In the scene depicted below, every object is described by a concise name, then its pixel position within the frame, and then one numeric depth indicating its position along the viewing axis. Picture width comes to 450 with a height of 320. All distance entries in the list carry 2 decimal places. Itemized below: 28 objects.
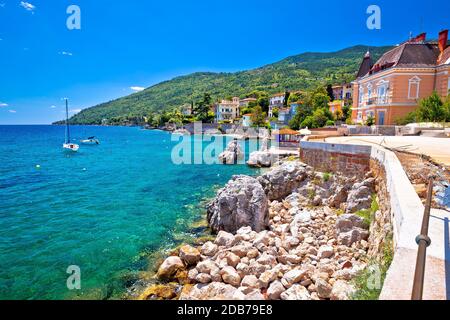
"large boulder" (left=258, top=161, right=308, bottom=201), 14.95
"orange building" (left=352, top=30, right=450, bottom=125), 24.75
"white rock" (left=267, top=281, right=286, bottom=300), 6.48
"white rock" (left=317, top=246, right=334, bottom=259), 7.99
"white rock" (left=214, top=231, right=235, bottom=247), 9.46
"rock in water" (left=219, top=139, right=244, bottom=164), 31.39
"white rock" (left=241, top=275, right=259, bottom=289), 6.86
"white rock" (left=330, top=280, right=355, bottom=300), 5.62
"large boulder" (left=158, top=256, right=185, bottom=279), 8.31
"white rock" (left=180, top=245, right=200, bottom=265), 8.76
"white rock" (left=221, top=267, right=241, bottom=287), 7.18
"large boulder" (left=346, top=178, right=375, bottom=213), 10.30
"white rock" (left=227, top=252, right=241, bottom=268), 7.94
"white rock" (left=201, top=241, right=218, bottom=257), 9.20
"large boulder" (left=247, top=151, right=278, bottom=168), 28.50
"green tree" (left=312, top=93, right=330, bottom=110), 51.62
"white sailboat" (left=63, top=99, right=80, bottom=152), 45.75
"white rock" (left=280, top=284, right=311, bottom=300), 6.18
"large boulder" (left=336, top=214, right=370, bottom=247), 8.51
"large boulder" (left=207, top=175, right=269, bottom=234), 11.26
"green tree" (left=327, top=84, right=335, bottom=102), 71.84
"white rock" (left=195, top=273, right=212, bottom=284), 7.57
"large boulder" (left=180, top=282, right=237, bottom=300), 6.61
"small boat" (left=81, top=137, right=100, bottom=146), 61.66
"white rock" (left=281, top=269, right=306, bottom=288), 6.73
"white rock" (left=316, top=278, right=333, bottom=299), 6.24
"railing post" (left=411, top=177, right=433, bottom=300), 2.12
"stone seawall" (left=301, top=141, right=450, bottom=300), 3.01
